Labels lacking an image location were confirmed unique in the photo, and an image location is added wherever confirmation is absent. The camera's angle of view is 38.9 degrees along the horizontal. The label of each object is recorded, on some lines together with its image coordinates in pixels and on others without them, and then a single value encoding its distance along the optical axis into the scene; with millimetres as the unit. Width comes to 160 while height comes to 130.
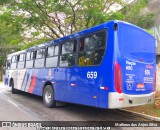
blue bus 6648
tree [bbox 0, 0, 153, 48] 11352
